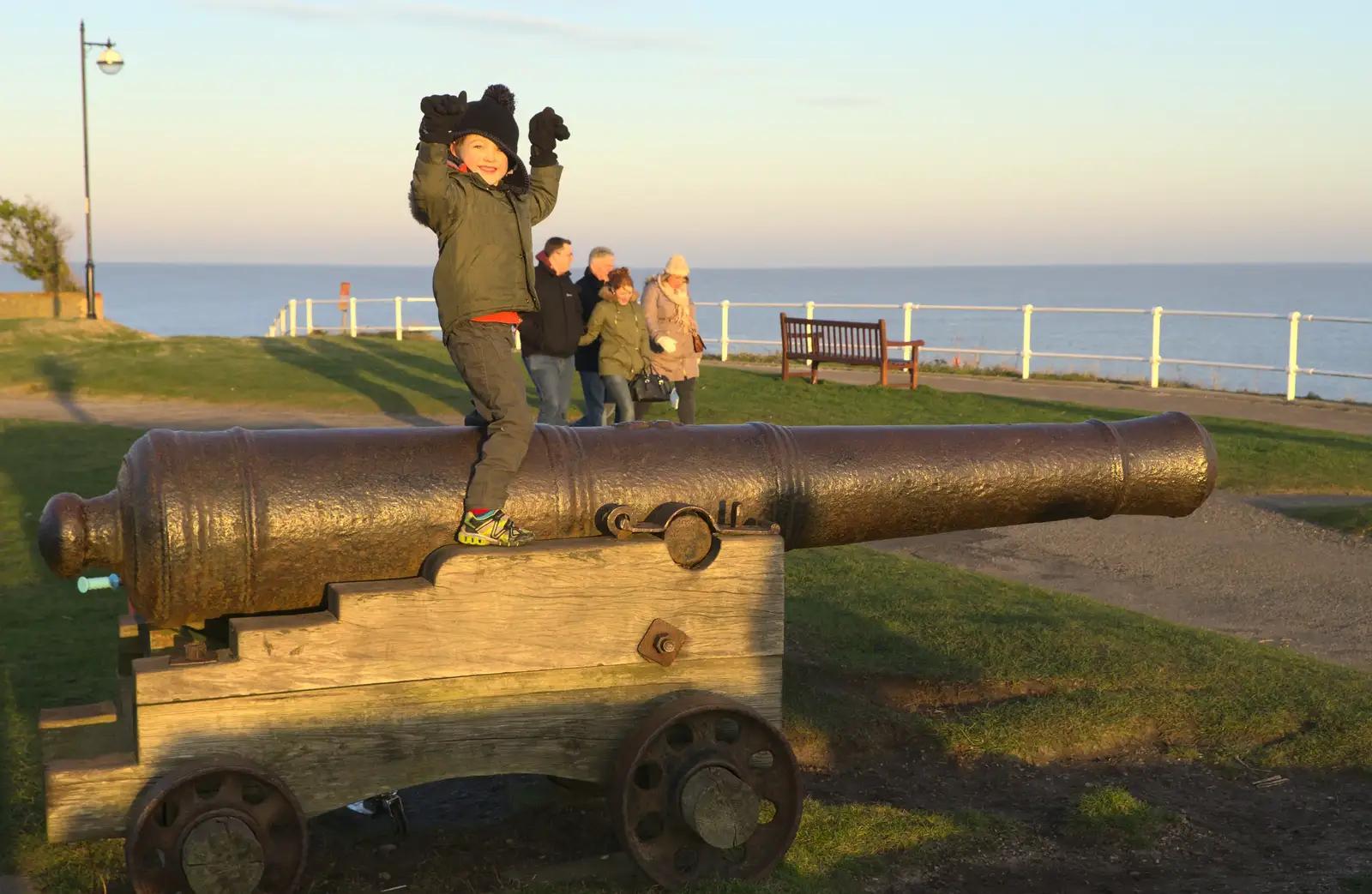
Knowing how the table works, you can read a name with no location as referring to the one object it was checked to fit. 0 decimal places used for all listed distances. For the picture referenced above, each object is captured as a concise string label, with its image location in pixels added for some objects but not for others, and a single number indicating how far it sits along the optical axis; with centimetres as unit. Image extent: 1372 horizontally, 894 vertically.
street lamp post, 2819
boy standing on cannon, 423
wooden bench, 1822
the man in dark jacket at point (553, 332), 1054
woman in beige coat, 1191
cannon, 393
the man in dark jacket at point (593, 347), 1149
